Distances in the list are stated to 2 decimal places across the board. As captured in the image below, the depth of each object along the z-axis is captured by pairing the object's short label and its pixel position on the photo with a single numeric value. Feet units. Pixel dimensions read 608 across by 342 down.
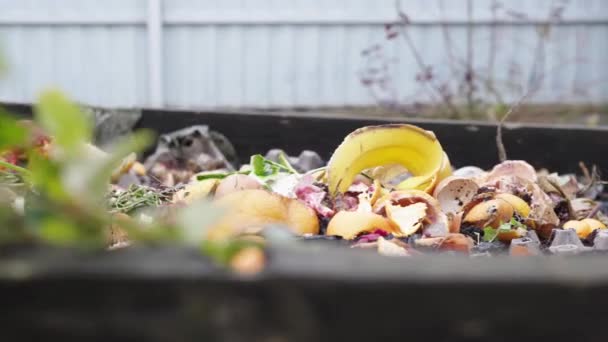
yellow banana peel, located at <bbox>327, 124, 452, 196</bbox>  4.40
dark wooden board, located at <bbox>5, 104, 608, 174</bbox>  5.51
